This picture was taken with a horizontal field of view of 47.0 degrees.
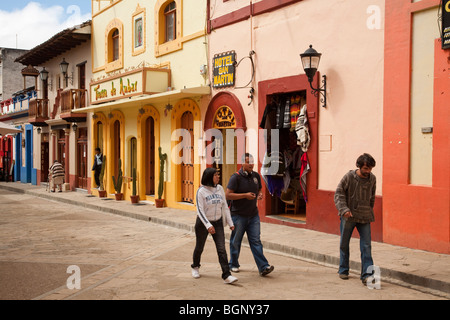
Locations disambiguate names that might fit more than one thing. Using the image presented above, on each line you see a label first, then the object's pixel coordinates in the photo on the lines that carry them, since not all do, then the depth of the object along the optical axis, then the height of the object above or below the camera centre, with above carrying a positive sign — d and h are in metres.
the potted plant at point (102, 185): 20.16 -1.52
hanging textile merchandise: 11.98 -0.10
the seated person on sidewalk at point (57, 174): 22.69 -1.21
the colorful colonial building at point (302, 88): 9.85 +1.30
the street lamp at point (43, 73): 26.17 +3.70
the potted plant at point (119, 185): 18.52 -1.41
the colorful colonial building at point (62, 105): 22.52 +1.98
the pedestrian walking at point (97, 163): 21.05 -0.69
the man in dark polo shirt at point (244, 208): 7.39 -0.89
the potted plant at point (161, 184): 16.22 -1.17
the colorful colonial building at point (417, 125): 8.33 +0.37
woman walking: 6.84 -0.90
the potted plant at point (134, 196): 17.34 -1.66
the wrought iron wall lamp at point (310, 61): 10.49 +1.74
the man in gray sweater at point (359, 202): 6.80 -0.73
